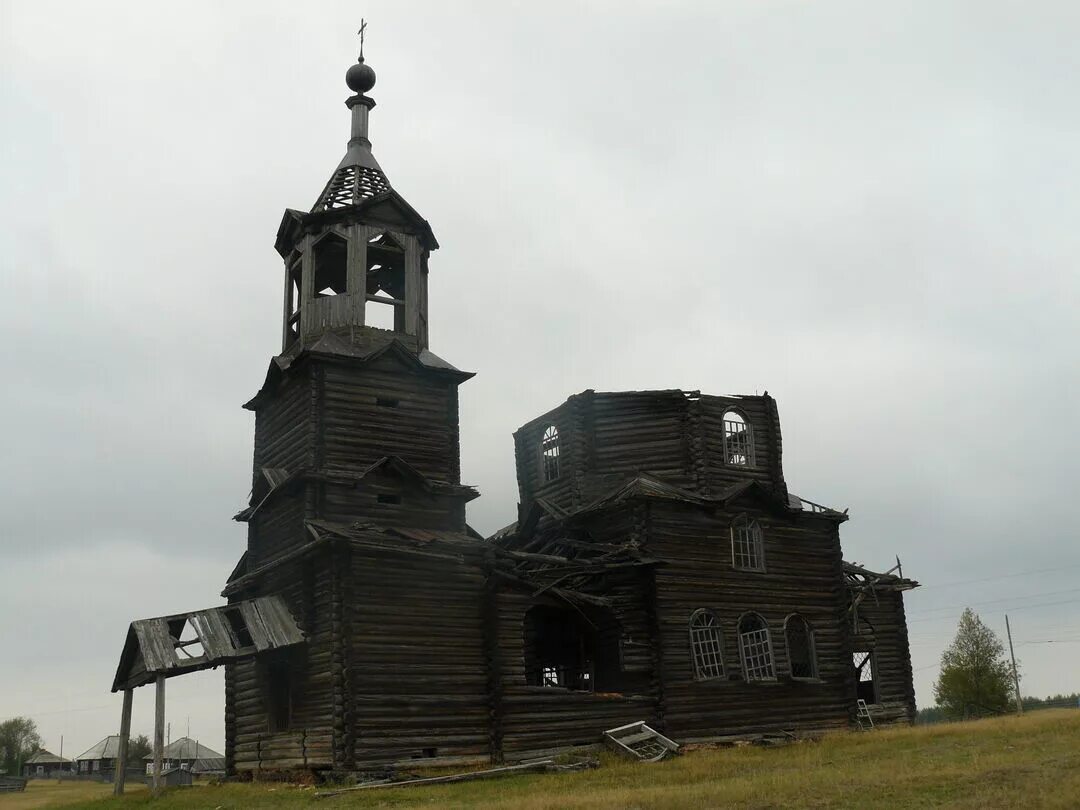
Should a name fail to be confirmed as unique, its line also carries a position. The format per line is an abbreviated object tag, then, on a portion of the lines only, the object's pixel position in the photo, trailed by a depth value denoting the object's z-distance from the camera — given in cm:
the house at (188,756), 8553
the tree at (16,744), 10912
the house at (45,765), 10619
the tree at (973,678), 6512
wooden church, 2680
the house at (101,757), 9712
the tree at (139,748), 10828
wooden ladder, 3742
